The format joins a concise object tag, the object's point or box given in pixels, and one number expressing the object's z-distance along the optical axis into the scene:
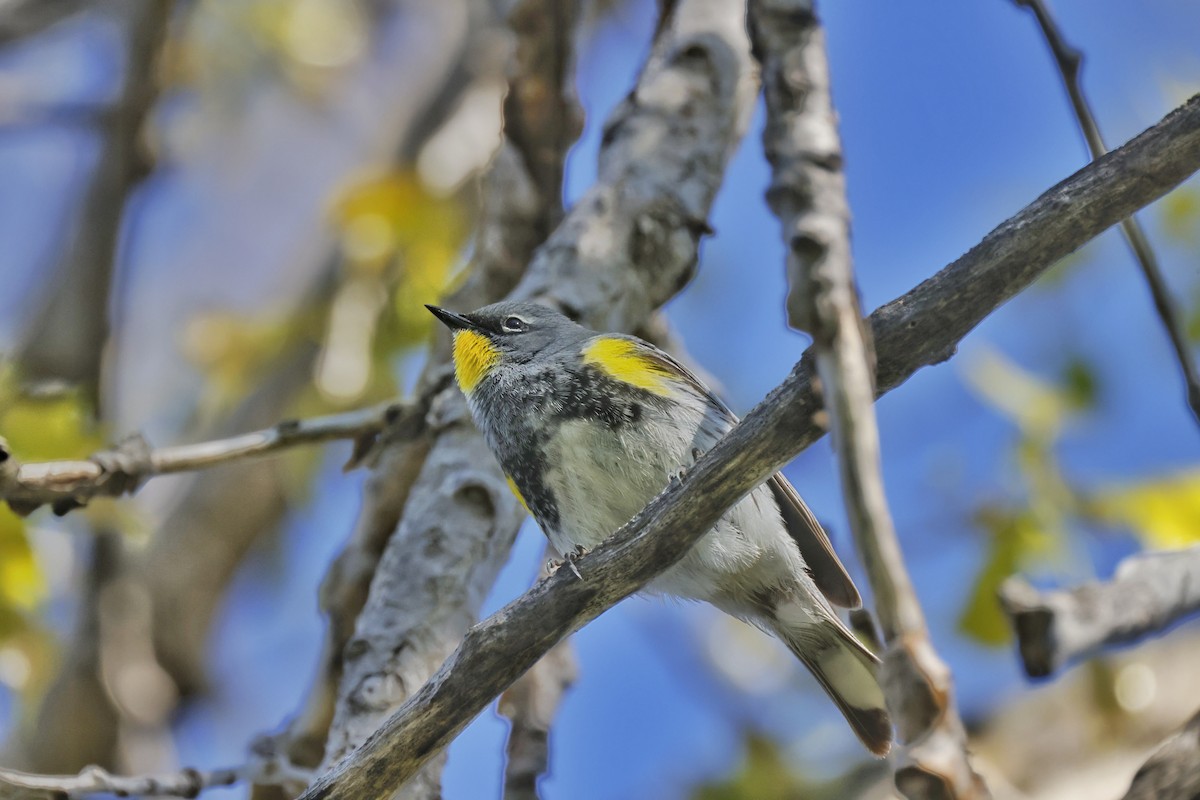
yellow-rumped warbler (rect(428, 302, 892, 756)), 7.55
